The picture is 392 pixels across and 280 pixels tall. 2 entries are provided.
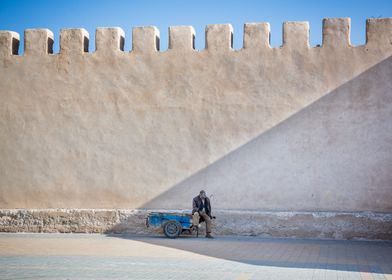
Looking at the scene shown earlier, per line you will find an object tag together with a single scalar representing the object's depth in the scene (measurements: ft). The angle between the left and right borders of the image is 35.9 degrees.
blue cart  43.16
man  42.63
